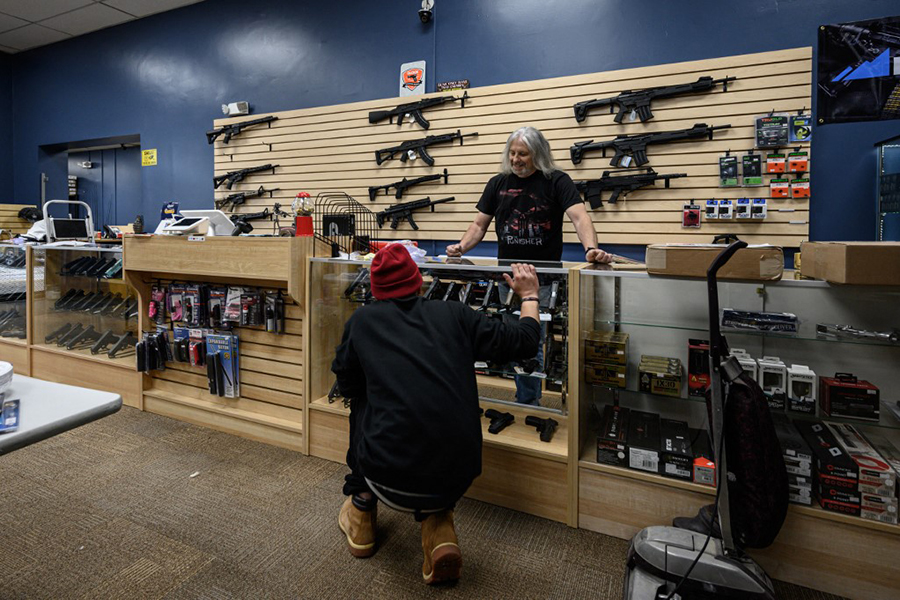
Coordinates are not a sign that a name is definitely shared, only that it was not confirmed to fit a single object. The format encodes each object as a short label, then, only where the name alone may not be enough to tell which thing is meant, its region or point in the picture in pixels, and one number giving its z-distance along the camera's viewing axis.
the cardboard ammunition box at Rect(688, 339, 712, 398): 2.03
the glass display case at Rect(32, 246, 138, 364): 3.84
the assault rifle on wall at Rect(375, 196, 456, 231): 4.04
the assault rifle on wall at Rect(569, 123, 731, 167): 3.14
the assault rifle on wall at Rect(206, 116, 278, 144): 4.80
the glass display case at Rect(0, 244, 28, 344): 4.14
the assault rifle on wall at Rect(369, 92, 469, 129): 3.95
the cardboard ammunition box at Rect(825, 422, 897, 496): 1.65
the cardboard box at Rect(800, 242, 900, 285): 1.46
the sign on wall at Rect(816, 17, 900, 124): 2.61
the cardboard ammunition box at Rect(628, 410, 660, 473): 1.97
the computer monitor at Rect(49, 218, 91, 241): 4.23
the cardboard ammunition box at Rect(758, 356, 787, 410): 1.90
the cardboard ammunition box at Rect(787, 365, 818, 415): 1.87
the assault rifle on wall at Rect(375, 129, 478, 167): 3.94
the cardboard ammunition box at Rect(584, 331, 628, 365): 2.15
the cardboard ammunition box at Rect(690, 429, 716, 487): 1.88
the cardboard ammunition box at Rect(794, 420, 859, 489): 1.69
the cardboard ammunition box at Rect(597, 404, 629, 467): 2.02
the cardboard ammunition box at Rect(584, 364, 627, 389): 2.16
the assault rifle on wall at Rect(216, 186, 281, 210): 4.83
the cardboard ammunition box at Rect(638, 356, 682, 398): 2.09
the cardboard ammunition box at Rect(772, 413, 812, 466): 1.75
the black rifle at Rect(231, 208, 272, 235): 4.81
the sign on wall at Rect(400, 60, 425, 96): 4.11
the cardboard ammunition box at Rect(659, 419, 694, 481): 1.92
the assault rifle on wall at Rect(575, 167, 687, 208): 3.25
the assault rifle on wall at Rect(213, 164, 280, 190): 4.82
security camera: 4.01
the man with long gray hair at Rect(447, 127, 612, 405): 2.65
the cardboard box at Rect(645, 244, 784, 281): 1.64
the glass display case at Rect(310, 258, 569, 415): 2.20
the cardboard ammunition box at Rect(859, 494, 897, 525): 1.64
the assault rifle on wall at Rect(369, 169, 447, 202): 4.03
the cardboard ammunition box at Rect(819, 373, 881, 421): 1.78
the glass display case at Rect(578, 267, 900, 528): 1.80
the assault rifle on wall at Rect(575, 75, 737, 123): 3.09
